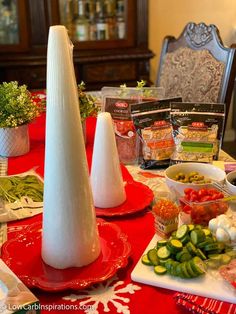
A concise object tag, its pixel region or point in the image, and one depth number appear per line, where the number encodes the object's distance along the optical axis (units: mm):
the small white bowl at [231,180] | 981
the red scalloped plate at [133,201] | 988
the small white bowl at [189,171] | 1010
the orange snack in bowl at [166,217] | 851
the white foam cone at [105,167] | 989
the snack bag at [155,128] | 1206
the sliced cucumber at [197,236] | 773
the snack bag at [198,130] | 1185
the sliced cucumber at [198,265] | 734
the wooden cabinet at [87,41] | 2707
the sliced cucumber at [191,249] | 752
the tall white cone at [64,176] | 709
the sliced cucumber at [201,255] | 758
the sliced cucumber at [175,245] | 752
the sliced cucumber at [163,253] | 764
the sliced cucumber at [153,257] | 770
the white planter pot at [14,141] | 1340
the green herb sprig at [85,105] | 1368
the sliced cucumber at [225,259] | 751
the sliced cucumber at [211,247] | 769
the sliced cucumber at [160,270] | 748
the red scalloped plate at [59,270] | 742
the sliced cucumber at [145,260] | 775
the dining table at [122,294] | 703
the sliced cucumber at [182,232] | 779
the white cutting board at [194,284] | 706
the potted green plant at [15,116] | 1310
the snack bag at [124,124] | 1264
